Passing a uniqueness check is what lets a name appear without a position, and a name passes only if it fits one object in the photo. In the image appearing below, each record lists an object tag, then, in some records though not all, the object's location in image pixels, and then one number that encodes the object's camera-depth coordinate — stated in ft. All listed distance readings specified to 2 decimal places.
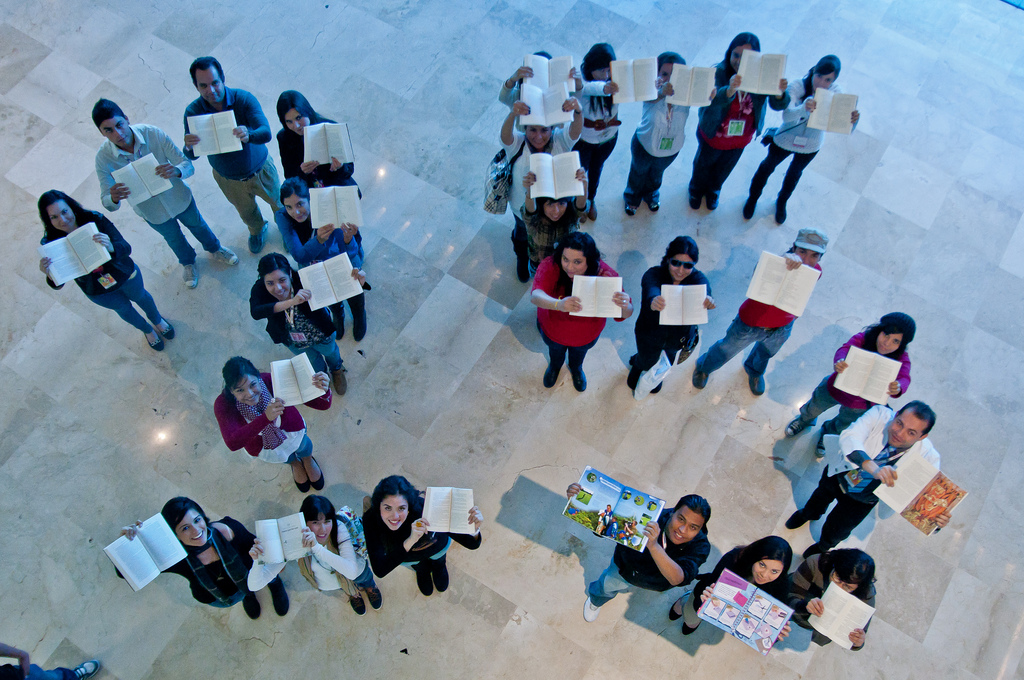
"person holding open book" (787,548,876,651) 10.82
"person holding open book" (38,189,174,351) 13.12
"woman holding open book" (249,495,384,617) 11.28
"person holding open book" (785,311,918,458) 12.30
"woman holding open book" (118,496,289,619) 11.03
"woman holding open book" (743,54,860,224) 14.94
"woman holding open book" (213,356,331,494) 11.73
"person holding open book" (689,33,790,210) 15.11
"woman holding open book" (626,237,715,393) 12.84
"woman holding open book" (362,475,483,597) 10.90
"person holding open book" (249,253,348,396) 12.70
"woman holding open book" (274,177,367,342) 13.82
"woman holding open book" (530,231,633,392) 12.69
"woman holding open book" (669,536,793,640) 10.73
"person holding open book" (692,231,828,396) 13.21
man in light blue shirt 13.96
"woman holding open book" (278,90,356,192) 14.23
